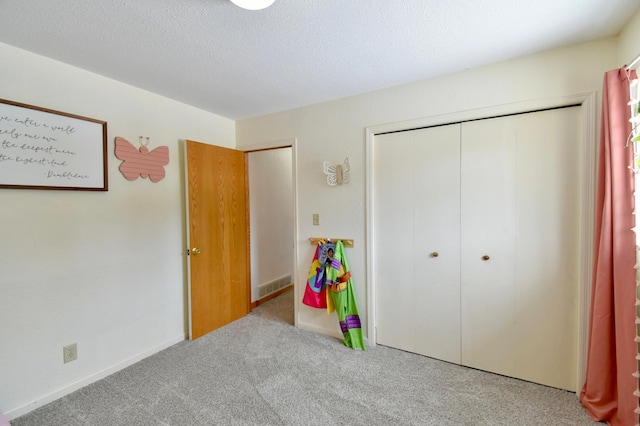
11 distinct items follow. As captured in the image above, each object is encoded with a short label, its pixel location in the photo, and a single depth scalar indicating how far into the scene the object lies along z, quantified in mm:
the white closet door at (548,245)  1804
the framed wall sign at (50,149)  1687
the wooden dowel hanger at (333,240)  2578
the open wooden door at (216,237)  2641
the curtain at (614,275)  1427
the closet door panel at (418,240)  2168
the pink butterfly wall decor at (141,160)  2219
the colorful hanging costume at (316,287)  2590
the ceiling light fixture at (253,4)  1284
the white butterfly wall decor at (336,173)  2551
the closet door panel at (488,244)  1976
